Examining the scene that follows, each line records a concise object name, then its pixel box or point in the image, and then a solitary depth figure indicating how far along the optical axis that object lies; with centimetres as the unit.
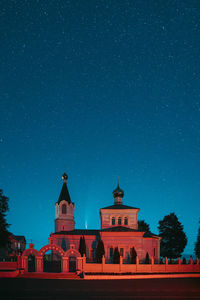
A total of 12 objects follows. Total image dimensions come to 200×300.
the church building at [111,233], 4616
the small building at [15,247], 7481
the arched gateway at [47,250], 3756
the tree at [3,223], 4252
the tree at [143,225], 7169
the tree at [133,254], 4219
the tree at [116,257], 3978
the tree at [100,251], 4072
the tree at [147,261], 4222
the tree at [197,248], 6064
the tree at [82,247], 4294
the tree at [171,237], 5919
